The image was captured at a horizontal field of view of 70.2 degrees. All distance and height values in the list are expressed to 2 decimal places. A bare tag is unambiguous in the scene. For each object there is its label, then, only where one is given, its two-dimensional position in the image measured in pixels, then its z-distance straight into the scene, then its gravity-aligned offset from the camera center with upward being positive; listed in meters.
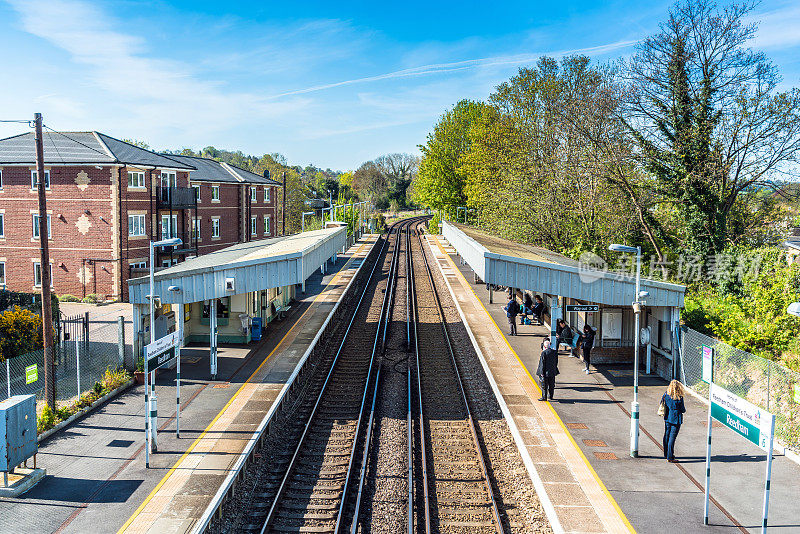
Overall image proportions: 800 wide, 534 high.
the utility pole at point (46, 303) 14.21 -2.23
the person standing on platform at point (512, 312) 23.89 -3.82
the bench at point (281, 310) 26.74 -4.45
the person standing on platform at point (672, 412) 11.76 -3.92
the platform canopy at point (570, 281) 17.86 -1.87
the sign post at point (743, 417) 8.55 -3.11
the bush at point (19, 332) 18.92 -3.99
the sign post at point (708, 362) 11.18 -2.78
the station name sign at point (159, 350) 13.00 -3.18
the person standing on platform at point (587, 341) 18.61 -3.92
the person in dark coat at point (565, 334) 19.50 -3.88
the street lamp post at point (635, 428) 12.22 -4.41
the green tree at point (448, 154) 64.31 +7.47
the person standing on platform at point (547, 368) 15.66 -4.10
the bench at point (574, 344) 20.83 -4.47
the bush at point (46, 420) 13.46 -4.90
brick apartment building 31.94 +0.34
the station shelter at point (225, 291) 17.91 -2.34
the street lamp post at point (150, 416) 11.82 -4.27
